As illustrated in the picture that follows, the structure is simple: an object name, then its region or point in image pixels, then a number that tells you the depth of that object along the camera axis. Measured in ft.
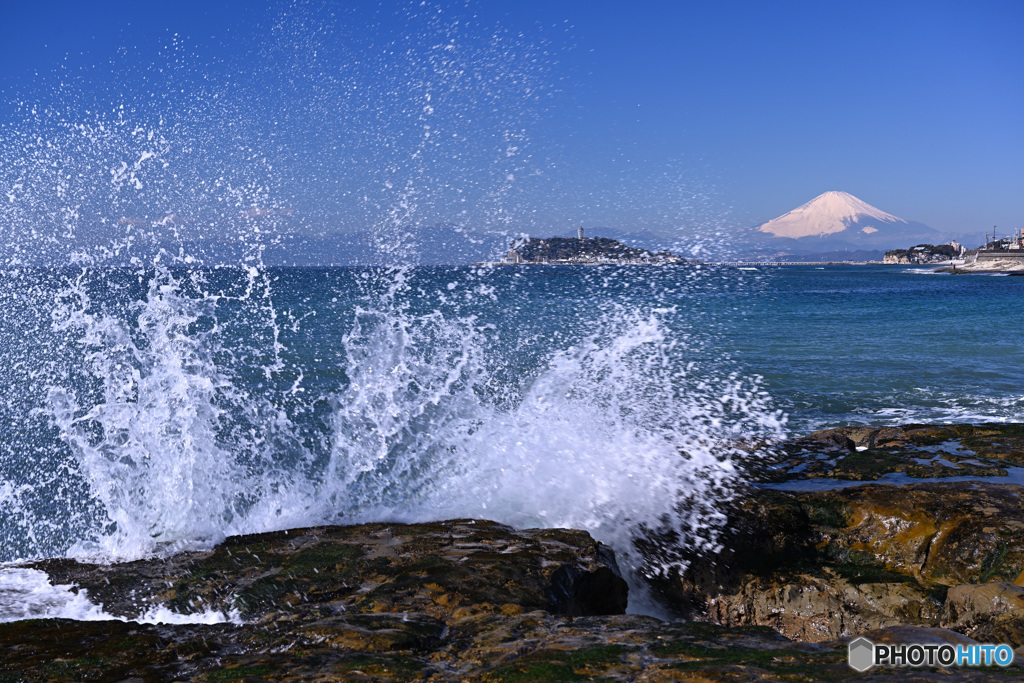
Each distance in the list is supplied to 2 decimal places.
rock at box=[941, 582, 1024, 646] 11.60
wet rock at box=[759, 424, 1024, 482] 21.57
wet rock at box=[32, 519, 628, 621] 13.55
